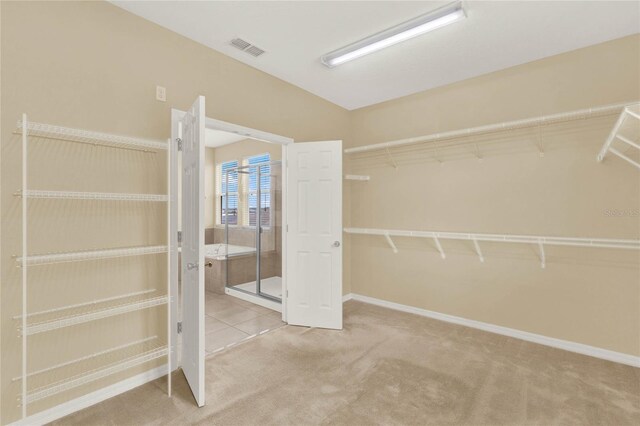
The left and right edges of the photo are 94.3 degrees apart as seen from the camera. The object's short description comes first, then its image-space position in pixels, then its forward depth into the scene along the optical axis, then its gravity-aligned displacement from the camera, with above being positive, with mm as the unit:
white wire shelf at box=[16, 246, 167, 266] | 1783 -264
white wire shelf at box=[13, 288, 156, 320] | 1857 -621
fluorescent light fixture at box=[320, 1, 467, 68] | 2242 +1514
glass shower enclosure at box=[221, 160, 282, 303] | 4426 -329
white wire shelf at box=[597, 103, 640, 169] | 2006 +604
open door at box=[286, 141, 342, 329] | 3459 -248
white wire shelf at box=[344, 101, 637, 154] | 2586 +886
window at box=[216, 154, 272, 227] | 4582 +319
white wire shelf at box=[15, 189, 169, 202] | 1762 +123
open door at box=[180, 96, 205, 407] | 2027 -250
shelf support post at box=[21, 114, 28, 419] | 1647 -193
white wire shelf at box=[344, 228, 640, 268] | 2609 -271
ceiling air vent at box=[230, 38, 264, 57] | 2676 +1555
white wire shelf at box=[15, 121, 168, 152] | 1843 +530
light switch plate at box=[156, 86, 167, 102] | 2434 +997
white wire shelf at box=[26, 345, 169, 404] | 1756 -1062
